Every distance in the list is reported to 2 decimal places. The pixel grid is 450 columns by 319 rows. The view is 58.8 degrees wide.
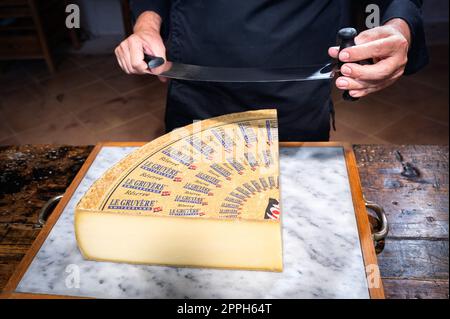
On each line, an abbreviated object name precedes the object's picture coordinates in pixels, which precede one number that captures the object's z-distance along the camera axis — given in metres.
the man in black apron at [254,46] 1.05
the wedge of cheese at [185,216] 0.72
